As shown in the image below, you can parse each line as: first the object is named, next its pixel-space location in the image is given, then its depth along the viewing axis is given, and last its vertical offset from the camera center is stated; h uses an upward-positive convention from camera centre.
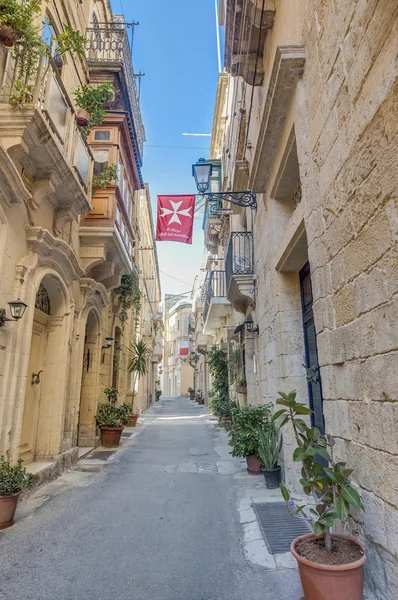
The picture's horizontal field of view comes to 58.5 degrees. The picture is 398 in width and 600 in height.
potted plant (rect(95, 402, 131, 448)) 8.09 -0.74
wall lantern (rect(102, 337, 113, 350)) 9.30 +1.20
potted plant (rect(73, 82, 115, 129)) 6.57 +5.22
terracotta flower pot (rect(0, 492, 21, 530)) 3.63 -1.20
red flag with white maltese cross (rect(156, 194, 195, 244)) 7.72 +3.63
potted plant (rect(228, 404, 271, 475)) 5.34 -0.67
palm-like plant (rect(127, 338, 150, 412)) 13.05 +0.98
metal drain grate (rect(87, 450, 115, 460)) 7.10 -1.31
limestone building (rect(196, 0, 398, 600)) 2.04 +1.28
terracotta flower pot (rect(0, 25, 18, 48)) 4.17 +4.10
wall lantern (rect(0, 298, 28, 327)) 4.38 +0.97
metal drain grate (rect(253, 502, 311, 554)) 3.21 -1.35
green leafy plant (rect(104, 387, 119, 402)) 9.06 -0.10
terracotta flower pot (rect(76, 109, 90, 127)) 6.19 +4.61
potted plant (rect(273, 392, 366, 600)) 2.00 -0.97
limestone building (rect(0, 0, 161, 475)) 4.47 +2.61
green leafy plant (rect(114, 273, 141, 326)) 10.59 +2.83
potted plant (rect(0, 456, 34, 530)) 3.63 -1.01
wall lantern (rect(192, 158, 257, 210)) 7.02 +4.08
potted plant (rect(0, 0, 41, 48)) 4.10 +4.24
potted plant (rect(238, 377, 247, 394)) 8.85 +0.05
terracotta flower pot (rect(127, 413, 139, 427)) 11.62 -1.02
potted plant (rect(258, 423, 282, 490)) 4.86 -0.91
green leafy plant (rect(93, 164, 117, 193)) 7.66 +4.53
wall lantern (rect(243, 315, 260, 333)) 7.25 +1.31
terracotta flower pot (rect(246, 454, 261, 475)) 5.53 -1.17
